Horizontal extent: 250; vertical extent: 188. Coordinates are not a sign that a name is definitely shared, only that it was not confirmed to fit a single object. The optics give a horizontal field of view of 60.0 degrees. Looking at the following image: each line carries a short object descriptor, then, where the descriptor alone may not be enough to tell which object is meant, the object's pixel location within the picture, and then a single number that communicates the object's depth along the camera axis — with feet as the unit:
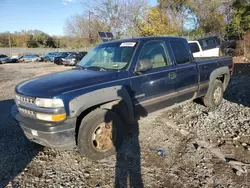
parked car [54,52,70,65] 84.29
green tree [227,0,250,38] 86.78
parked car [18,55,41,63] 116.67
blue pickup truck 10.07
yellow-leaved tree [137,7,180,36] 84.51
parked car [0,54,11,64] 108.47
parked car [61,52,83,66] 78.69
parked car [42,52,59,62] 113.52
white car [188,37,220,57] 42.93
